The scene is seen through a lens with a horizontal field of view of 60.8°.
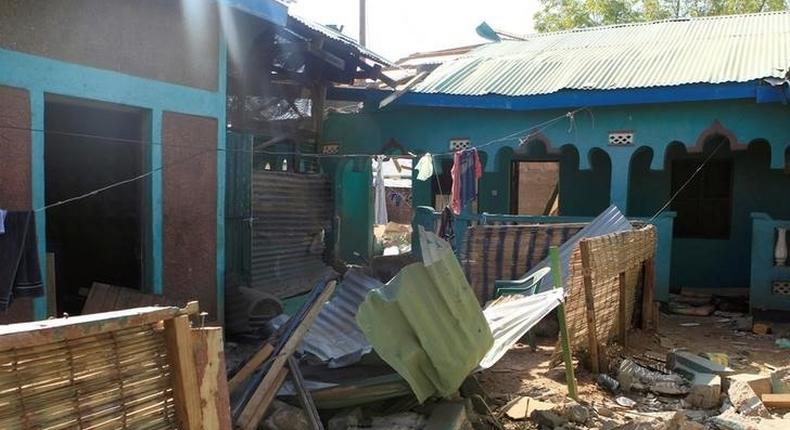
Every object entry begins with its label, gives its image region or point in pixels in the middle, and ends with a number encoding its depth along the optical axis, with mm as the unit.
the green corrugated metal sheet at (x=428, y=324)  4426
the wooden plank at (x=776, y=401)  5637
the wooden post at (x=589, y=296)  6043
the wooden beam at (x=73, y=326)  1967
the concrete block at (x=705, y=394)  5734
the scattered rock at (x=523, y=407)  5199
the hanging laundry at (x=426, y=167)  9768
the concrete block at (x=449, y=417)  4418
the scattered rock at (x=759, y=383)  5848
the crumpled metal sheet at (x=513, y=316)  5246
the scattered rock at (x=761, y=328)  8773
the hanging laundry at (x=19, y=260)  4809
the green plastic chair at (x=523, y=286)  6793
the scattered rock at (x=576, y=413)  5125
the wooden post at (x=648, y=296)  8164
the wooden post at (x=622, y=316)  7176
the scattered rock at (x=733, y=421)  5043
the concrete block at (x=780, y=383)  6012
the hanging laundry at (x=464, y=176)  9789
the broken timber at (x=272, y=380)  4246
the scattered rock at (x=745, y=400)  5396
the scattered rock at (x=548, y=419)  5032
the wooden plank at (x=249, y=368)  4570
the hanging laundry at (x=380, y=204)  10869
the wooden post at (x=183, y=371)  2477
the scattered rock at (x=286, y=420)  4426
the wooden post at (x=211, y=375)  2549
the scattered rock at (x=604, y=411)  5457
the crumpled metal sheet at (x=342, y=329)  5273
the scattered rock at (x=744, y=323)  8992
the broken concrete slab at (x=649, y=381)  6082
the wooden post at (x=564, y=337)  5566
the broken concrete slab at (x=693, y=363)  6363
